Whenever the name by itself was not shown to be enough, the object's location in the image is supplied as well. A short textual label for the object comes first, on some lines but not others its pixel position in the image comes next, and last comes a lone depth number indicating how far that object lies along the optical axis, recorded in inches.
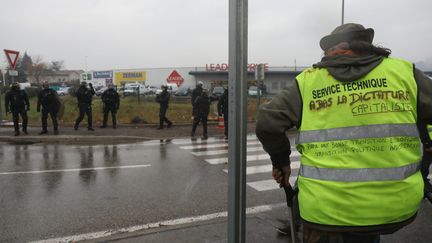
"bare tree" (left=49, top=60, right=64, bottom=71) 3451.3
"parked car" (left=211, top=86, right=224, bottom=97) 1524.4
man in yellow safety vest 74.9
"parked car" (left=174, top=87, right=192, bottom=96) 1733.9
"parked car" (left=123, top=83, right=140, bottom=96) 1060.7
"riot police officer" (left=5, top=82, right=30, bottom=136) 516.1
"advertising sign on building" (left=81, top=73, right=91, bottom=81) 2379.9
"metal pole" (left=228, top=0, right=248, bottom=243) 91.1
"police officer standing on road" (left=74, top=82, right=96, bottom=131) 560.1
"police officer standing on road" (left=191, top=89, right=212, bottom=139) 535.5
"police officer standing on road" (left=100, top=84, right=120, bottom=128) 592.1
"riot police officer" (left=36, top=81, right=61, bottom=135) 523.5
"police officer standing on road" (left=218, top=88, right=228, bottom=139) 536.3
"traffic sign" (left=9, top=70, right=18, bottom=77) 591.8
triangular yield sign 577.5
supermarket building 2669.8
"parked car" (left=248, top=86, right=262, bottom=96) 1557.6
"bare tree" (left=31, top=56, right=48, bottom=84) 3004.4
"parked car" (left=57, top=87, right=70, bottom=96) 1814.2
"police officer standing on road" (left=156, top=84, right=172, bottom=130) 595.2
